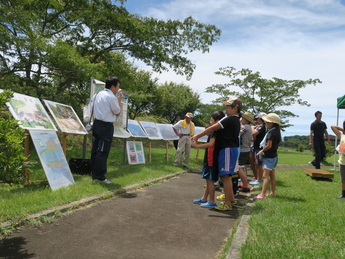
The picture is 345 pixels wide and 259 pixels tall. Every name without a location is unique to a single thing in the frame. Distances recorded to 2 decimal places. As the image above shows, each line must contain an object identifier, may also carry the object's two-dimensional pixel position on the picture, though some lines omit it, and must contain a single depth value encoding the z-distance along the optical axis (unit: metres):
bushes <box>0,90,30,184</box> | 2.96
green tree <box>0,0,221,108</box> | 8.94
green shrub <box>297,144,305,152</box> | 38.28
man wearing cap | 11.05
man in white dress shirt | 6.36
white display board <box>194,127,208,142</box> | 16.76
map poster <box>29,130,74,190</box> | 5.56
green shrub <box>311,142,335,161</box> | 17.31
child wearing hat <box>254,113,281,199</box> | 5.96
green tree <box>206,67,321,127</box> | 34.25
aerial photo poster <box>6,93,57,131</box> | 5.46
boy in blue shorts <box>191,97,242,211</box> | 5.03
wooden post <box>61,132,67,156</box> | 6.78
